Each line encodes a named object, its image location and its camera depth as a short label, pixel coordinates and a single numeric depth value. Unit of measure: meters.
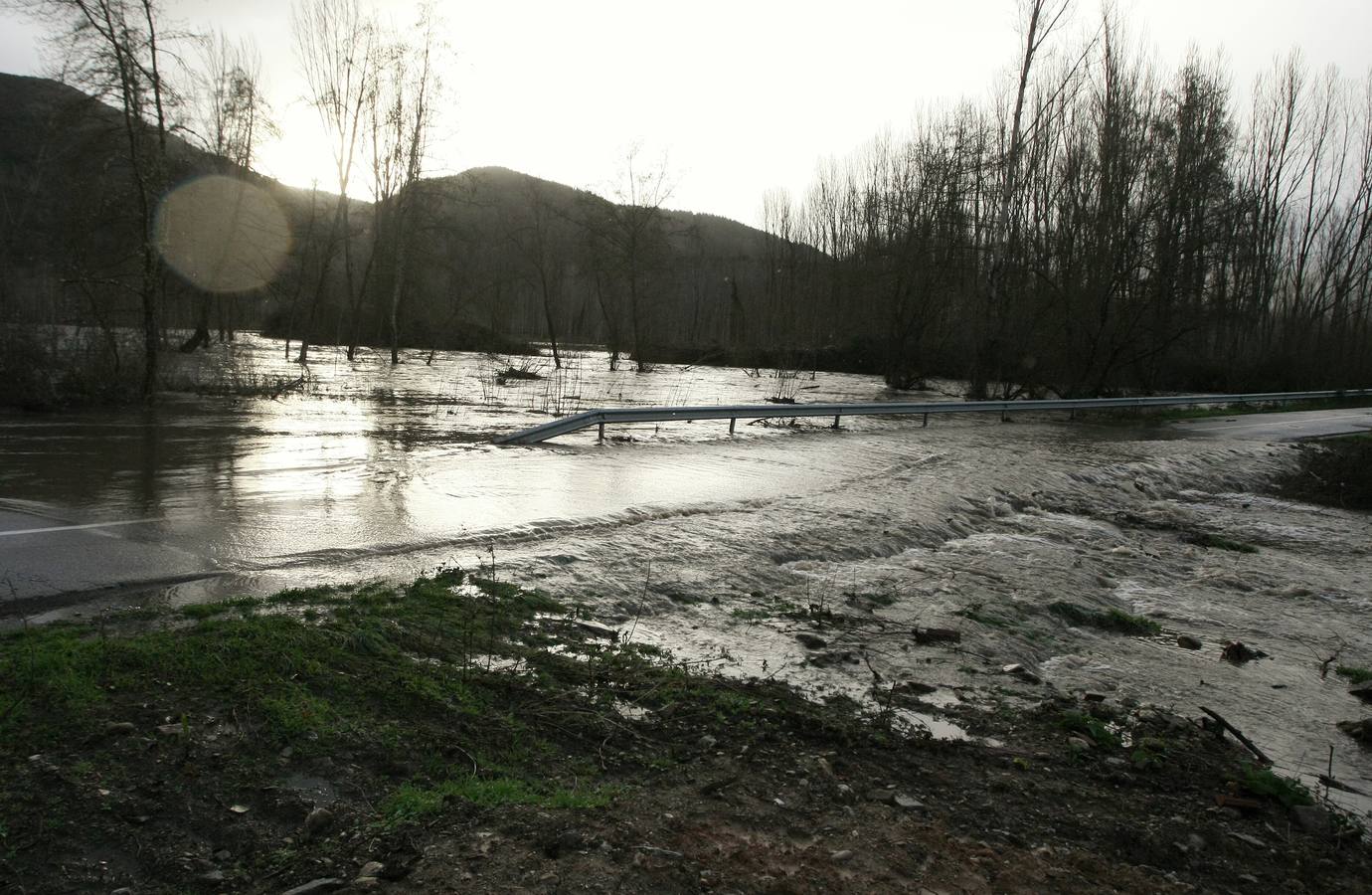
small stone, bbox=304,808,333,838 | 3.27
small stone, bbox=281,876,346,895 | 2.89
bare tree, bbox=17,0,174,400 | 15.59
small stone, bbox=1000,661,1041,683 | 5.89
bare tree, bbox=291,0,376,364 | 39.59
